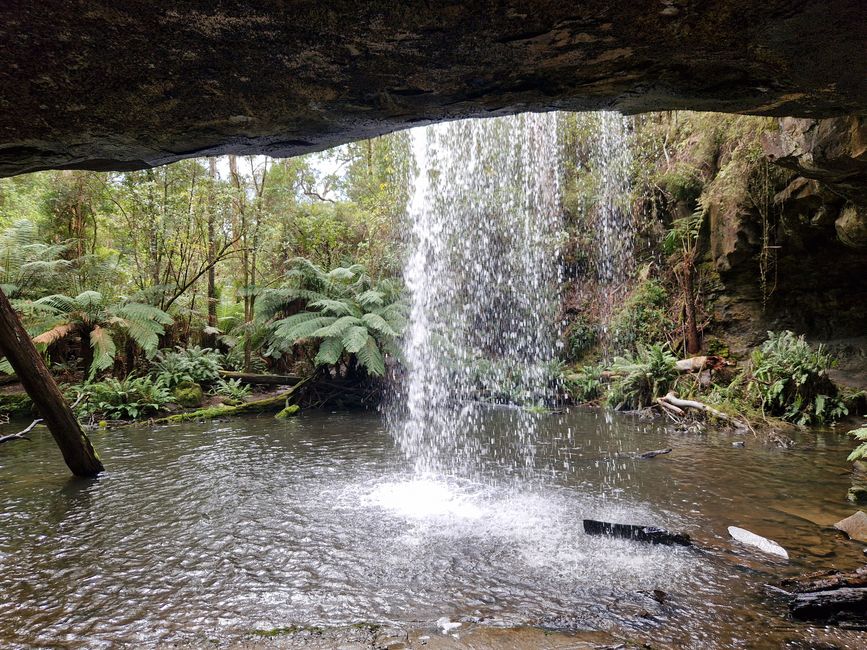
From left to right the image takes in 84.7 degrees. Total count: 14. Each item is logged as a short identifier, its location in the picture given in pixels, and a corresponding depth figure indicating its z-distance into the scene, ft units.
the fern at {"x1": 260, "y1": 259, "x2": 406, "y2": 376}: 30.22
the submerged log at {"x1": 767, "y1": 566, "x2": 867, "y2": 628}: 7.47
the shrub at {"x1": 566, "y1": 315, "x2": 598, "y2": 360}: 40.16
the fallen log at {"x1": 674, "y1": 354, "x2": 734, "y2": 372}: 28.76
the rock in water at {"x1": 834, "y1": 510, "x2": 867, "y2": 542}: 10.54
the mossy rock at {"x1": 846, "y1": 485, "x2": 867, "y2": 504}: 12.79
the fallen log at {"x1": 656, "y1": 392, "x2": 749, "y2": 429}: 23.60
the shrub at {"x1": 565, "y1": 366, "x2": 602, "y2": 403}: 33.76
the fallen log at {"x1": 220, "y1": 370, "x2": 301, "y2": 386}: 37.29
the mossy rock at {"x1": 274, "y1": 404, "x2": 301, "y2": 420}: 30.36
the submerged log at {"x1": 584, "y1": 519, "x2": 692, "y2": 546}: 10.71
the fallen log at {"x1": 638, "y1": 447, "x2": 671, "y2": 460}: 18.71
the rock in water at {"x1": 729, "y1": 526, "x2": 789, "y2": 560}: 10.09
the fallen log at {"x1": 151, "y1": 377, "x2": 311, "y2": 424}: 29.53
